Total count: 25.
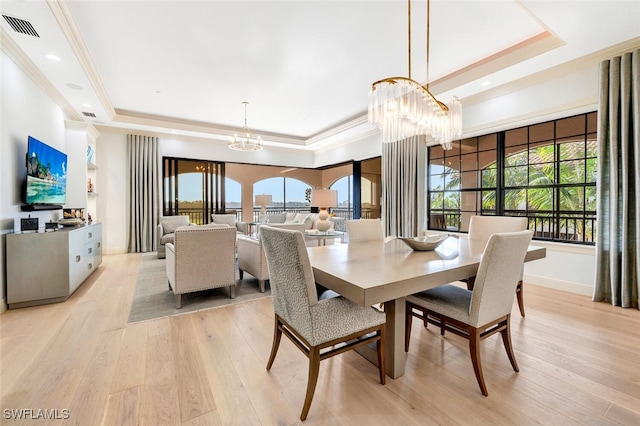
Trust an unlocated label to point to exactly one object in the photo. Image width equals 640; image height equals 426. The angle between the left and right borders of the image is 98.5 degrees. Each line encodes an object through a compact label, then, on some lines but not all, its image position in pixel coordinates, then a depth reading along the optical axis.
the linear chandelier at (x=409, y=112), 2.22
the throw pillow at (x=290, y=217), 6.93
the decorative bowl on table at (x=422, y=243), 2.12
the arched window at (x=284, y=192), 8.59
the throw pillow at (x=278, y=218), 7.30
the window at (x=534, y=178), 3.34
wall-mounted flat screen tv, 3.03
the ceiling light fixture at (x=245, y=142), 5.17
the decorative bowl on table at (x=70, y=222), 3.62
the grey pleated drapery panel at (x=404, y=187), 4.89
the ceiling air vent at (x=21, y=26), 2.29
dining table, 1.31
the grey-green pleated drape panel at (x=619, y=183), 2.77
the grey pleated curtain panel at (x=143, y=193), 5.92
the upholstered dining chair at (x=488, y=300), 1.52
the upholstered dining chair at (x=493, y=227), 2.56
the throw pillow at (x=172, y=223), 5.66
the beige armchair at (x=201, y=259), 2.85
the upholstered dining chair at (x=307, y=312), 1.40
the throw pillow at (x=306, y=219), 5.65
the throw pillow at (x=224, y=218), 6.56
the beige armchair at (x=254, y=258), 3.36
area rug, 2.77
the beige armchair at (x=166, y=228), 5.30
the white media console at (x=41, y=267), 2.74
